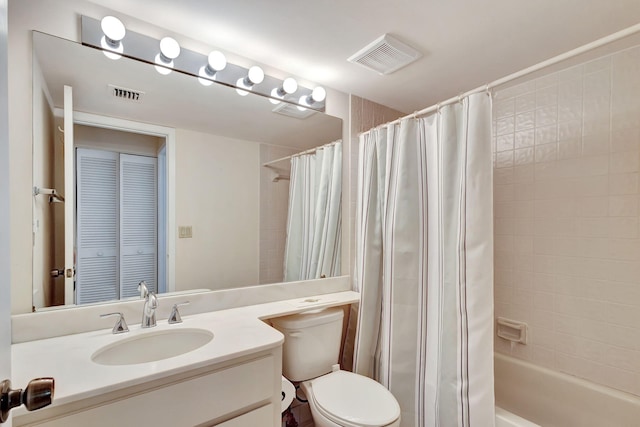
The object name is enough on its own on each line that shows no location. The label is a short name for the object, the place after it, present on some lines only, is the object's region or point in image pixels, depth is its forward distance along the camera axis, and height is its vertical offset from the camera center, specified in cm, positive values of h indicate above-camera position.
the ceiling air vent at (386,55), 152 +89
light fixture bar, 127 +79
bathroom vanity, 83 -53
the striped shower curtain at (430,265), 131 -26
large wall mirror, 122 +17
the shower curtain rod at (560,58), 96 +58
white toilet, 132 -90
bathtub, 146 -101
